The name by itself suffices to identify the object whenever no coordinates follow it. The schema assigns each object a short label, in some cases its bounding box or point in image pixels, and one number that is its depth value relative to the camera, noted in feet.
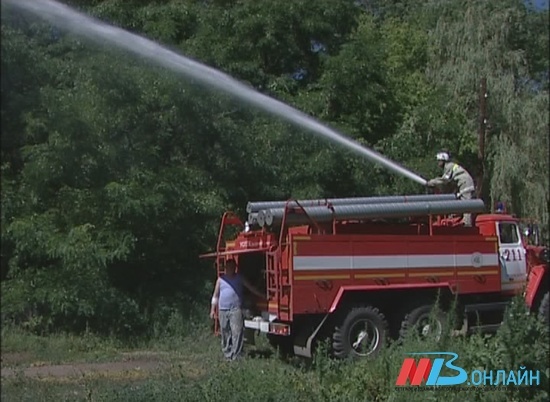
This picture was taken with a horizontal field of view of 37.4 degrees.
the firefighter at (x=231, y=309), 36.91
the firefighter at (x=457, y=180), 40.16
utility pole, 67.10
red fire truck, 34.55
